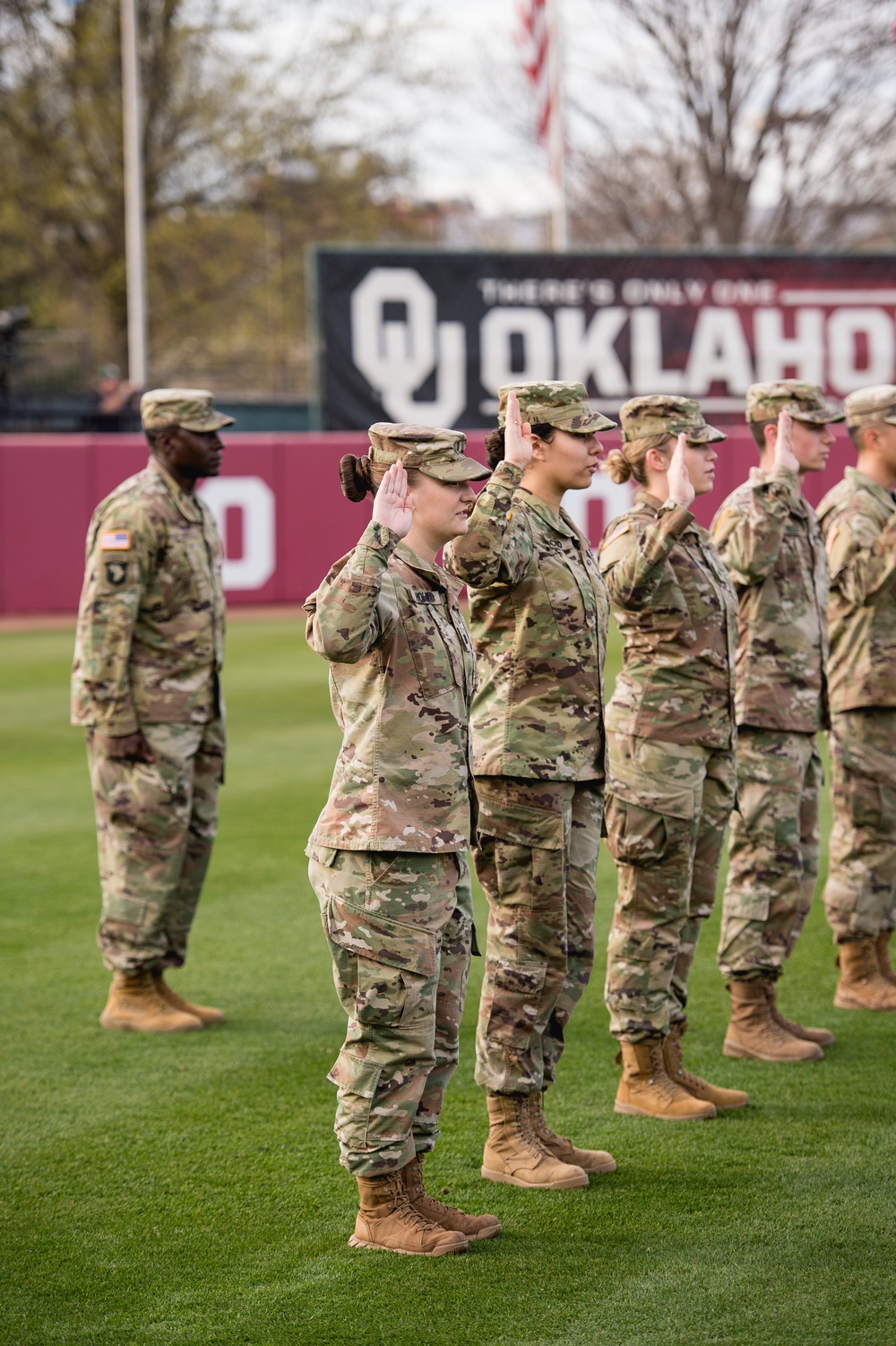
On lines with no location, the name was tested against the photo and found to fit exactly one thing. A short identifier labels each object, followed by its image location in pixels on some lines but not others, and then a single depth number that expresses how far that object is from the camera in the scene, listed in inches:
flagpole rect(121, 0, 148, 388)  1883.6
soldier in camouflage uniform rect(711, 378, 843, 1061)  480.7
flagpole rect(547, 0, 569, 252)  1780.3
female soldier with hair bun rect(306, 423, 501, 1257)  341.1
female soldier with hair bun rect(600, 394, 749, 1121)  430.6
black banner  1624.0
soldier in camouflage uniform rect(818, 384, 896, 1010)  529.7
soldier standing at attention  505.4
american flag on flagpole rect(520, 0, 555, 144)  1786.4
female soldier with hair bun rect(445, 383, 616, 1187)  386.0
